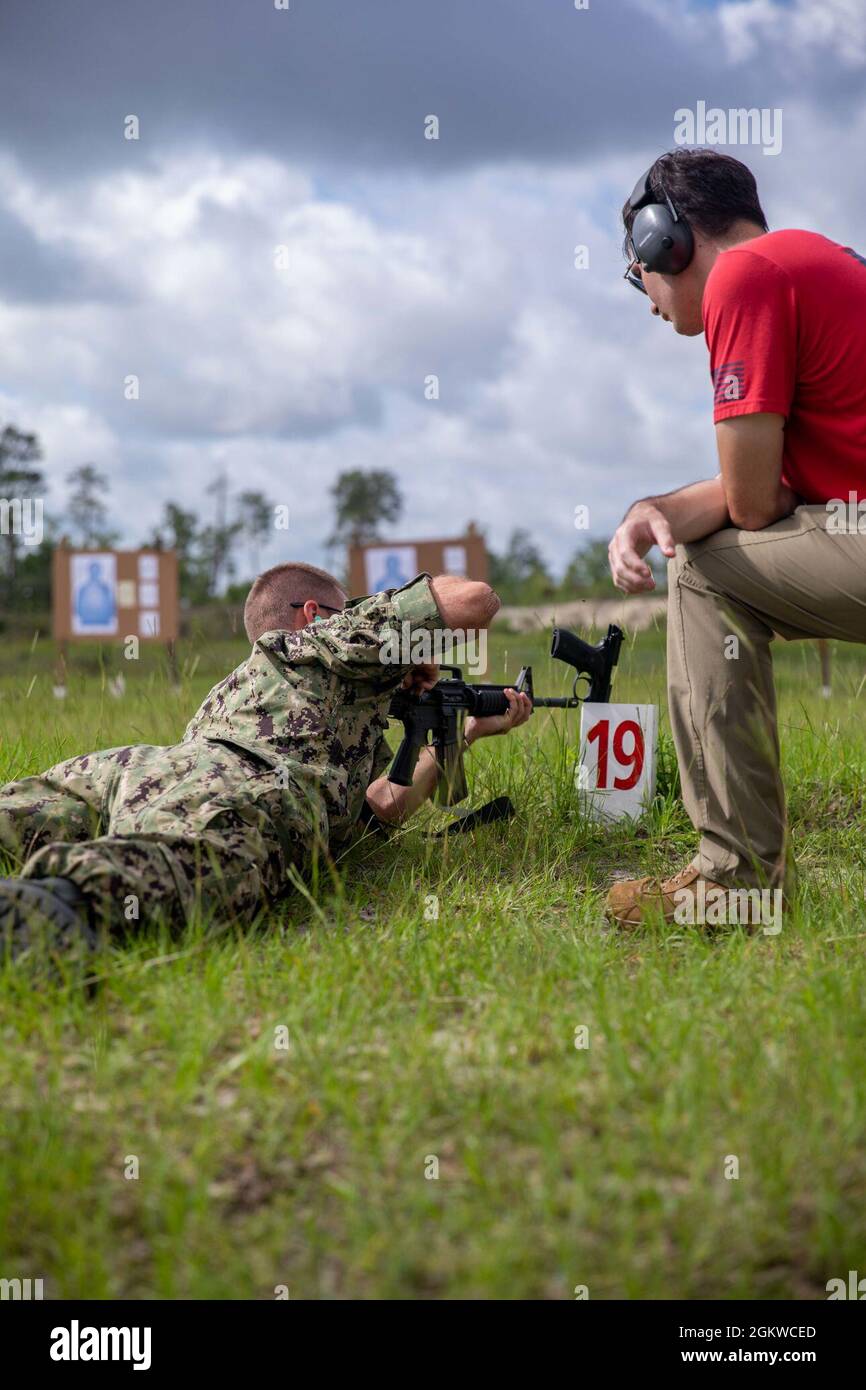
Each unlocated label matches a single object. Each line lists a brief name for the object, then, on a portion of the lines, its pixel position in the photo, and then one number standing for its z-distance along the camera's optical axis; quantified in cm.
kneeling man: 235
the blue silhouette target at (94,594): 1656
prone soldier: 227
